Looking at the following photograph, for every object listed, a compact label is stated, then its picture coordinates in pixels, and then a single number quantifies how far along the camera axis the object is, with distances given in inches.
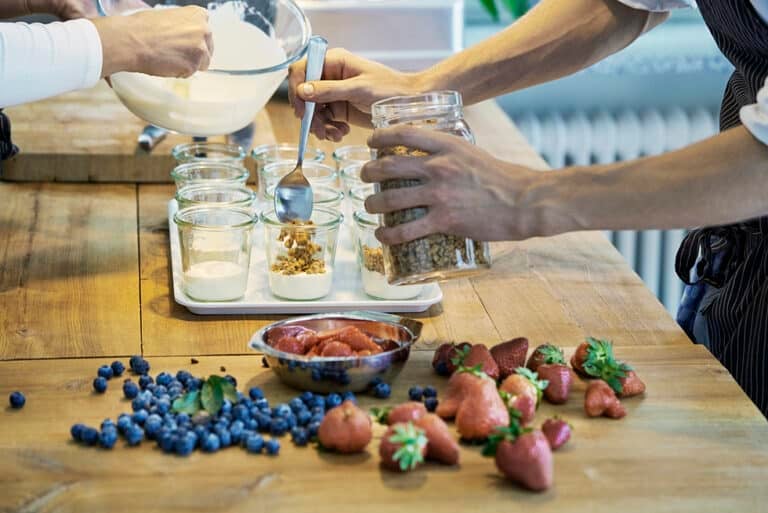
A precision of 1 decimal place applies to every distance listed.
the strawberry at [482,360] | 54.8
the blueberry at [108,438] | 50.5
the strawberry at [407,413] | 50.9
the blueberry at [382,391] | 54.2
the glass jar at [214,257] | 61.4
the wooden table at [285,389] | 48.5
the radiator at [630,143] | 113.2
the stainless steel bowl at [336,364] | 53.6
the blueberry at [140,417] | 51.8
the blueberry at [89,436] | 50.8
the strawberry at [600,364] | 54.9
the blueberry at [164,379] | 54.4
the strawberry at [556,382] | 54.2
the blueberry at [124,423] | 51.2
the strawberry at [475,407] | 50.7
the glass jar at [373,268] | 62.3
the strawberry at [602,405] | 53.3
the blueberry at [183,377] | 54.5
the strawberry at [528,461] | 48.3
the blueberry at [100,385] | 54.3
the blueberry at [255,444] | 50.5
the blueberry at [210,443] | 50.4
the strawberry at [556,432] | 50.9
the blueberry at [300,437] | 51.0
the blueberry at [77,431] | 50.9
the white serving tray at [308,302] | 61.5
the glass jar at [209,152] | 73.2
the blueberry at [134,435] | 50.8
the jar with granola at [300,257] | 62.0
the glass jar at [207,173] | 70.3
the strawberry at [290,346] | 55.1
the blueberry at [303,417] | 52.0
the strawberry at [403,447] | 48.8
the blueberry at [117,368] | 55.4
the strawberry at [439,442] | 49.7
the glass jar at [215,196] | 65.9
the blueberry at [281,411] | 52.0
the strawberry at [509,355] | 55.5
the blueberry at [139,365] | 55.7
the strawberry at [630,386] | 54.7
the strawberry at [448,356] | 55.6
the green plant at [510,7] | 114.7
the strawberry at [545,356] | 55.8
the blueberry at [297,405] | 52.4
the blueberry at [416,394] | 54.2
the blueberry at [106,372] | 55.3
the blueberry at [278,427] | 51.5
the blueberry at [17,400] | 53.0
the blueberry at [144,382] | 54.5
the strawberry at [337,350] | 54.2
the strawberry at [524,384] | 52.9
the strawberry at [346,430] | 49.9
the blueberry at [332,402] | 53.1
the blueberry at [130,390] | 53.7
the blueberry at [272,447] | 50.3
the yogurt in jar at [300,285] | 61.8
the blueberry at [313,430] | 51.3
